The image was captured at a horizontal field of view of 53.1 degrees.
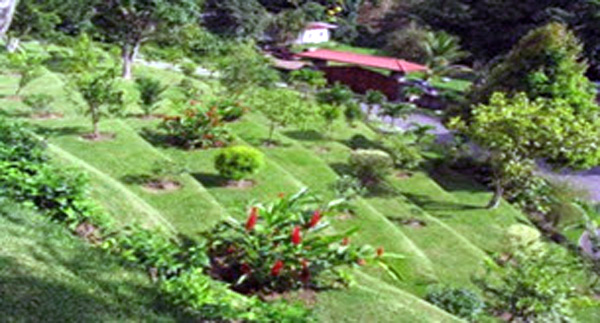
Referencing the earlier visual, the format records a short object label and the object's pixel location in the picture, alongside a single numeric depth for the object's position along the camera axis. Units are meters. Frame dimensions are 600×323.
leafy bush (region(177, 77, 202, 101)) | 21.52
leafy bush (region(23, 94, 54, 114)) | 17.89
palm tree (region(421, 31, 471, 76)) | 49.72
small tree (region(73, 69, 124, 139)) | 15.34
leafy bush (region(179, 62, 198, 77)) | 34.14
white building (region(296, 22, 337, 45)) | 57.16
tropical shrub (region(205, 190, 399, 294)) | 9.09
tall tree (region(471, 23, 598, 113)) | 21.83
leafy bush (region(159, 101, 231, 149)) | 17.09
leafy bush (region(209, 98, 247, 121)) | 19.00
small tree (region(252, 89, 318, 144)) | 19.58
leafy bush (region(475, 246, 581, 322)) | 10.06
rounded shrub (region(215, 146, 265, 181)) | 14.59
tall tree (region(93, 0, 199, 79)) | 27.17
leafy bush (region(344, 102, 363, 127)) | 24.97
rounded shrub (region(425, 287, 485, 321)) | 10.99
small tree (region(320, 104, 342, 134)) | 22.02
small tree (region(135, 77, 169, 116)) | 19.42
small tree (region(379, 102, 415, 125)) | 26.28
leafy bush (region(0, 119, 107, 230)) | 8.80
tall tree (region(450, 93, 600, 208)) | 17.22
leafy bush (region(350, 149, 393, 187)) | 18.16
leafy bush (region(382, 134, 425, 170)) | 20.52
